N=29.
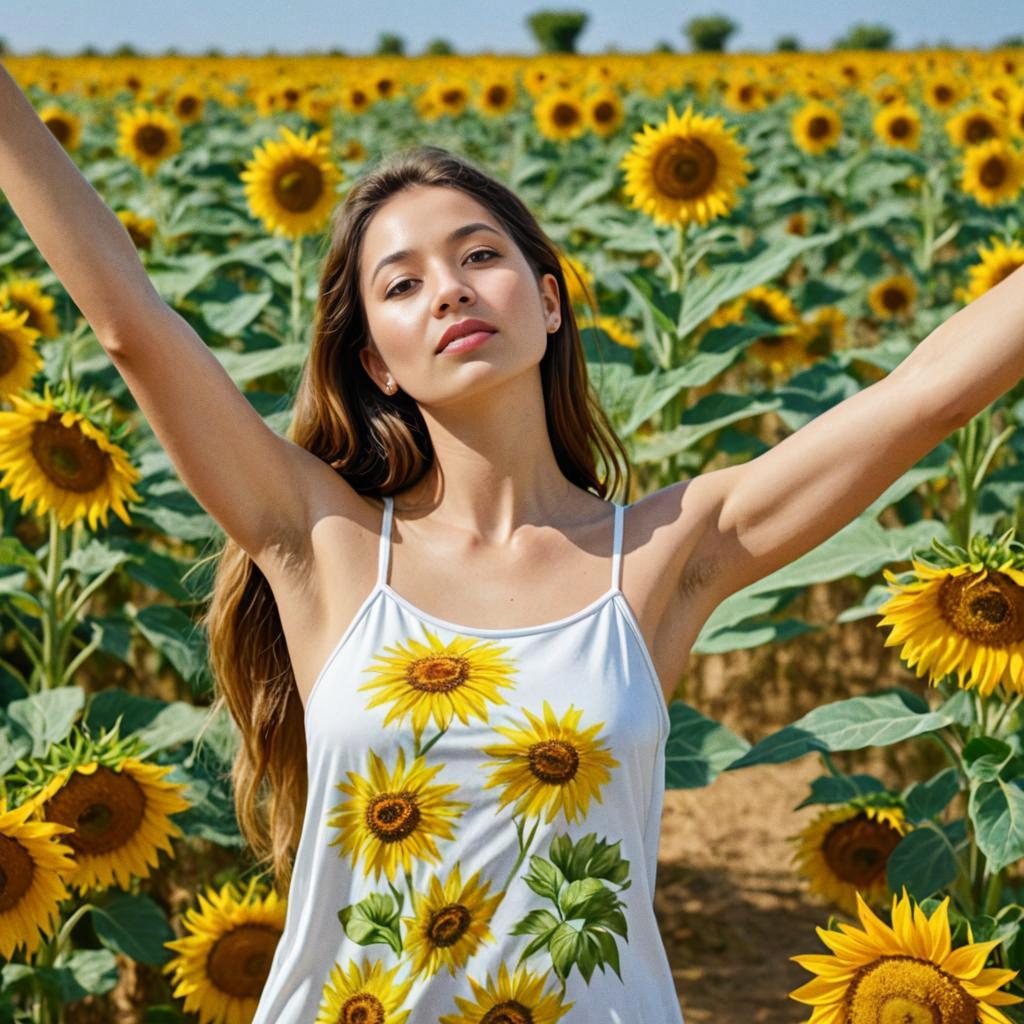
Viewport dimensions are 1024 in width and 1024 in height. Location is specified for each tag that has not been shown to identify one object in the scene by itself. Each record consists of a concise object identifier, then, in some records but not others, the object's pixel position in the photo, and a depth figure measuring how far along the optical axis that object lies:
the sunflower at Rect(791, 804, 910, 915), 2.70
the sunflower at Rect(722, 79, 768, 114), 8.26
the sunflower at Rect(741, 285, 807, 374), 4.74
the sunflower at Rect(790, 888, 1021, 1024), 1.68
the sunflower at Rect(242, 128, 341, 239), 4.30
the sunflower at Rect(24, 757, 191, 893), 2.10
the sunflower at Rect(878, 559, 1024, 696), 1.91
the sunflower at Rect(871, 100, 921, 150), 6.59
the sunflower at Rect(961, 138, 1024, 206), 5.35
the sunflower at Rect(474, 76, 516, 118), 7.98
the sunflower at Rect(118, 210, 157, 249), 4.81
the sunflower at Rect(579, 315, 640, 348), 3.79
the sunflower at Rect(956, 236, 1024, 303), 3.80
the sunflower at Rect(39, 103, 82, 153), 6.14
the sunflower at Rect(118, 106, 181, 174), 5.75
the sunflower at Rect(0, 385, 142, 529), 2.44
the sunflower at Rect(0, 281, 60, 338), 4.00
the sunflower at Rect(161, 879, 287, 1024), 2.40
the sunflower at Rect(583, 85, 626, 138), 6.67
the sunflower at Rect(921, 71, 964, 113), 8.48
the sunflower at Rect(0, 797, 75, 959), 1.91
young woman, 1.68
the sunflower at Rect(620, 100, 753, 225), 3.83
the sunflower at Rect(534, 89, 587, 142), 6.87
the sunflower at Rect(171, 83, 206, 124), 7.30
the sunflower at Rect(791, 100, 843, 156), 6.77
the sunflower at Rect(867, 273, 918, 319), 5.95
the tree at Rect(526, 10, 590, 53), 33.28
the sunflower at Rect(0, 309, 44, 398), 2.96
